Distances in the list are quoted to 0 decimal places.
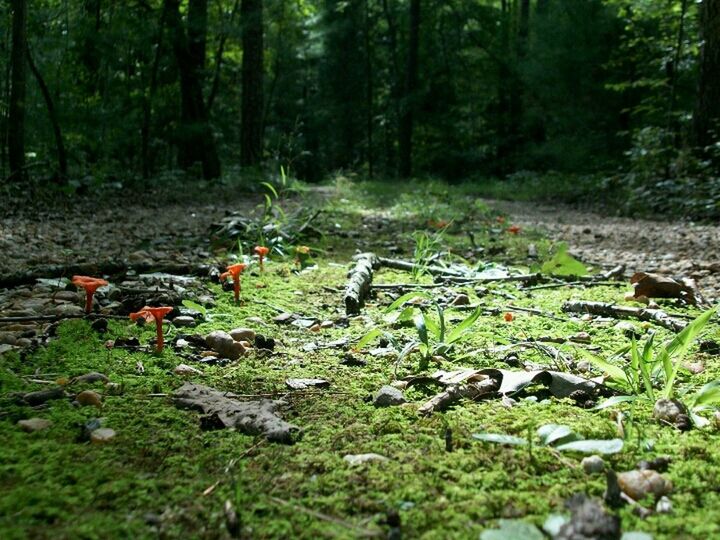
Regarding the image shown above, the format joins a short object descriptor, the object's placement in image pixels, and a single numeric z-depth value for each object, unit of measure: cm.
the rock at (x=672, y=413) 43
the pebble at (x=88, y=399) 46
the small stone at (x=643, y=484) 36
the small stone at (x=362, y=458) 40
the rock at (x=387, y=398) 48
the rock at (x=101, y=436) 41
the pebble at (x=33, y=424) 42
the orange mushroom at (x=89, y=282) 60
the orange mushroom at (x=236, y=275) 73
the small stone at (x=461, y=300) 77
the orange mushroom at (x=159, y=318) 55
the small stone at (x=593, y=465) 38
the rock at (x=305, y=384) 51
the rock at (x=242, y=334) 62
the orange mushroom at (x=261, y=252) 87
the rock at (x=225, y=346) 58
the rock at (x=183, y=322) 66
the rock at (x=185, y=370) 53
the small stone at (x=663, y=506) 35
